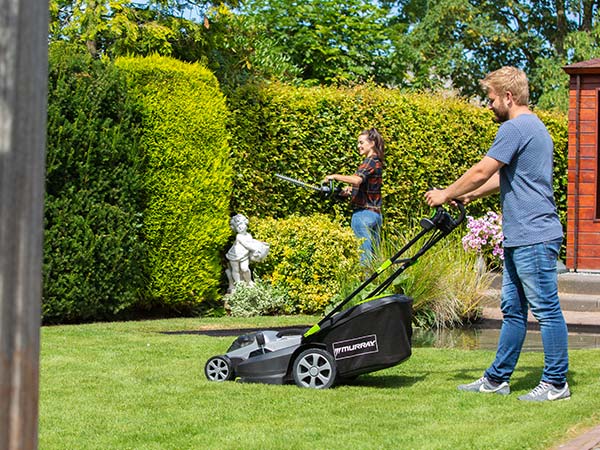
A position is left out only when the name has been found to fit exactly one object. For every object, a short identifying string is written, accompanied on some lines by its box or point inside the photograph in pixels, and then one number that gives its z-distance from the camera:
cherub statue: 11.21
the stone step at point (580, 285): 12.49
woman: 10.69
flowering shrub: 13.46
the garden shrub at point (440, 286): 10.24
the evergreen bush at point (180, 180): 10.80
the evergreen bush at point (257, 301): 11.11
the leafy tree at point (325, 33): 23.55
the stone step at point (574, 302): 11.70
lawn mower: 5.87
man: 5.61
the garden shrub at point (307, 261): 11.23
